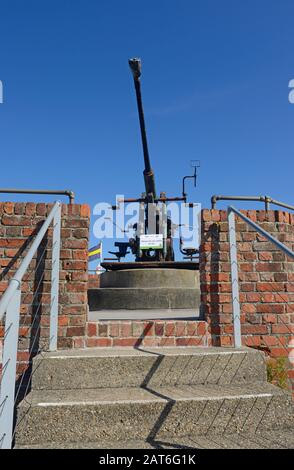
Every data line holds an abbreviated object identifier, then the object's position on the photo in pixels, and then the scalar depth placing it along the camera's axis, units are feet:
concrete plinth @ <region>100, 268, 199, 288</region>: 23.67
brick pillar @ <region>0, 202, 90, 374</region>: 9.89
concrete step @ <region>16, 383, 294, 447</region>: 6.75
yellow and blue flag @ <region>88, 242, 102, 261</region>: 64.09
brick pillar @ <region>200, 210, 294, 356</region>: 10.62
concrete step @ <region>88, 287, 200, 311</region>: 21.63
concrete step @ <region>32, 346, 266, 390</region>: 8.13
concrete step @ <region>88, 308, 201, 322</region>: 14.16
